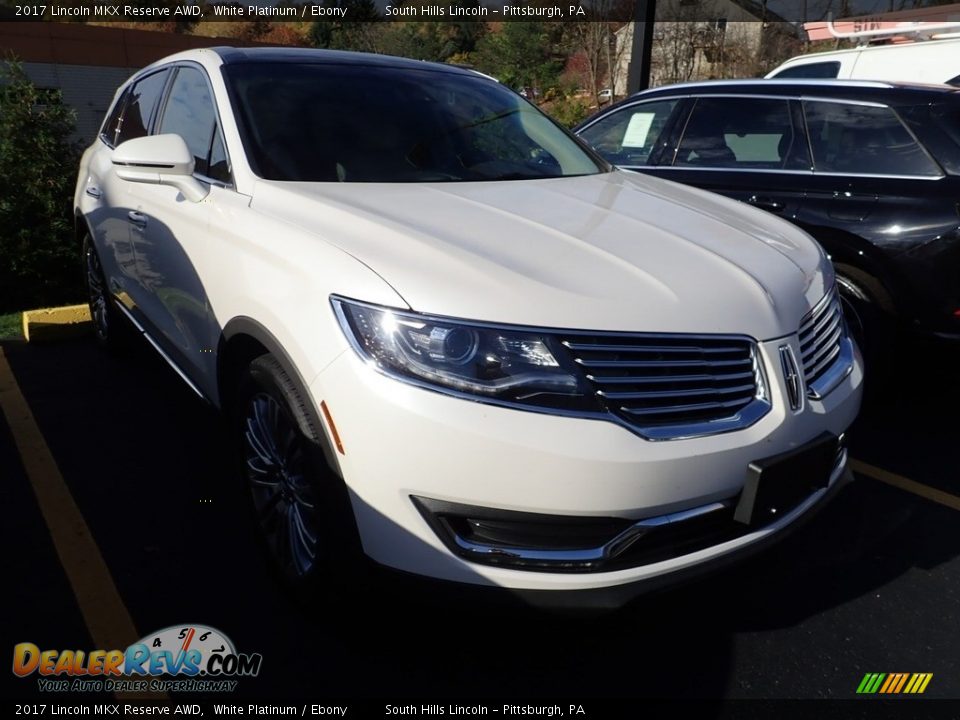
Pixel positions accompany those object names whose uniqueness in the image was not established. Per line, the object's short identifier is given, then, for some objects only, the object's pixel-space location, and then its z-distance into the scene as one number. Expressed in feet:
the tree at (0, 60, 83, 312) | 20.61
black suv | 11.71
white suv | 6.01
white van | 22.44
